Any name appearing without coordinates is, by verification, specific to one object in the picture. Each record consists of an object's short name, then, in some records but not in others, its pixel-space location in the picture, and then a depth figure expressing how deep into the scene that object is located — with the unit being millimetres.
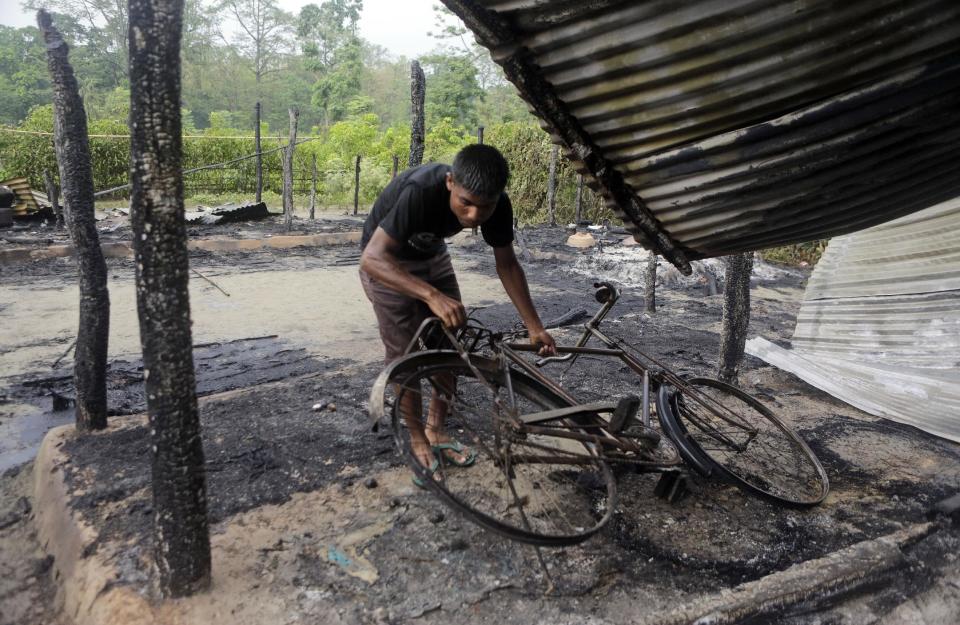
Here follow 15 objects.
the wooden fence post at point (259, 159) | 15044
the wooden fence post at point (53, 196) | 13273
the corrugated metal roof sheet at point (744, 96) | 1929
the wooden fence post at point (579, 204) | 15175
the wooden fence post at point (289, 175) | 13492
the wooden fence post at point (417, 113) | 7047
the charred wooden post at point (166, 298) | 1957
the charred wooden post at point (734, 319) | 4727
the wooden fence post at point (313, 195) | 16609
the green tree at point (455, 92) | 28750
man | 2602
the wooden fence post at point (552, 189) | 15070
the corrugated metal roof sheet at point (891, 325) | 4180
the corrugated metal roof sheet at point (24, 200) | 14414
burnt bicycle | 2568
